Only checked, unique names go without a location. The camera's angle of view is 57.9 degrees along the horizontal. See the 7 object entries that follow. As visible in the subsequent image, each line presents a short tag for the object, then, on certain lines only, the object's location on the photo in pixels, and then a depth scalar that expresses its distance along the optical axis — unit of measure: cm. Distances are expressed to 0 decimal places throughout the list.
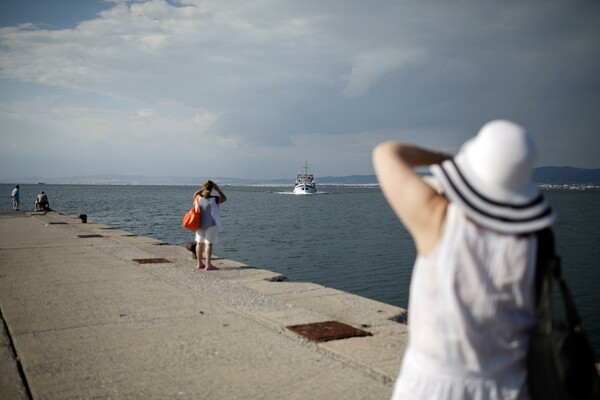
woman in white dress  168
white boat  14575
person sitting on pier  3250
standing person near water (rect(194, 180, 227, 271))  1000
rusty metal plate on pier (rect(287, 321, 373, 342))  538
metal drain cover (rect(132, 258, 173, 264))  1075
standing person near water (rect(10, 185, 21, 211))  3645
